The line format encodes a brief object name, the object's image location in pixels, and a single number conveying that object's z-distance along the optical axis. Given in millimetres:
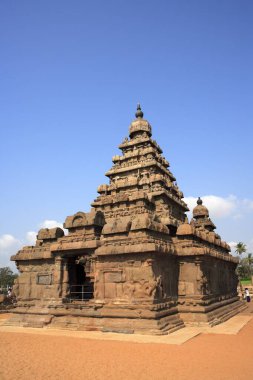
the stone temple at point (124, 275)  15227
